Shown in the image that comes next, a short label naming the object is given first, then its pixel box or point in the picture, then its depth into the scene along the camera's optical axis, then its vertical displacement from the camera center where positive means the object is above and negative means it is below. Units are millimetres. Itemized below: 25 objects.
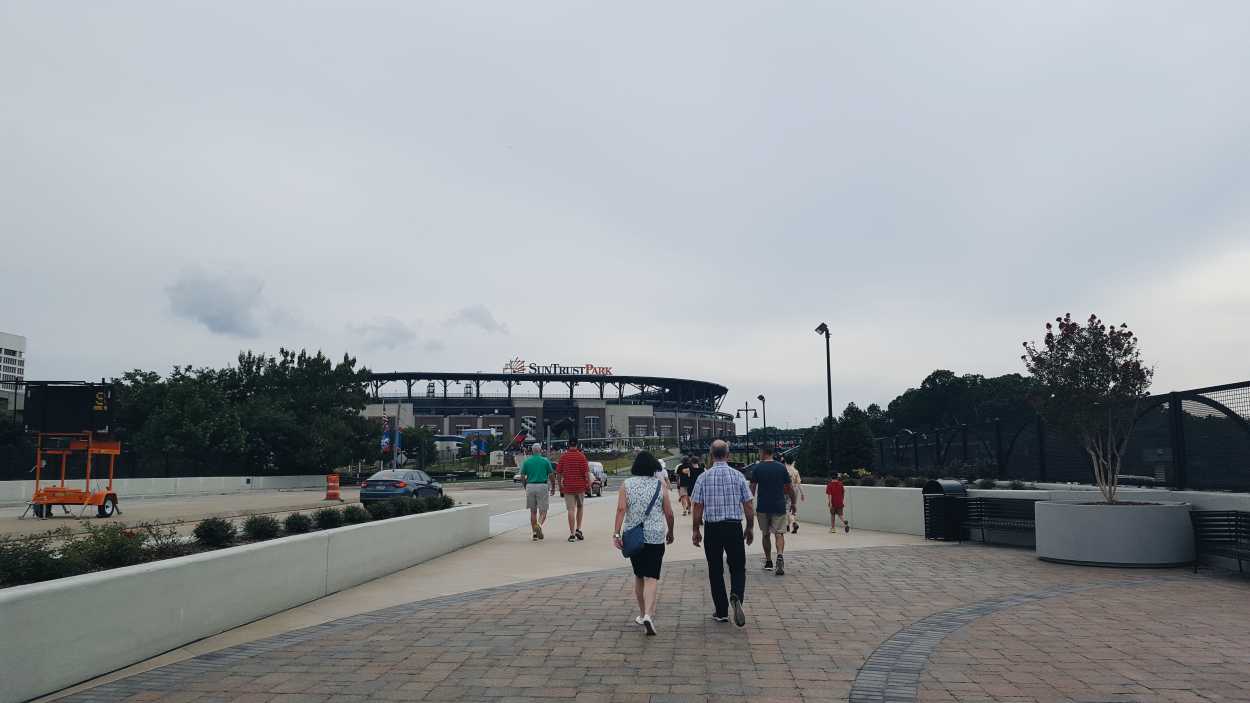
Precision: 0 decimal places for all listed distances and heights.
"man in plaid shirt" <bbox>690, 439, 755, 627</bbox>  7348 -688
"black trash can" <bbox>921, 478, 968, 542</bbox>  14484 -1119
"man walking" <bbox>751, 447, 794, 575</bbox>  10367 -605
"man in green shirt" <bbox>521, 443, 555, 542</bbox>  14375 -644
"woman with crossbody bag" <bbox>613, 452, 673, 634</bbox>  7000 -705
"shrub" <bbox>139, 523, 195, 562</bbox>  7195 -878
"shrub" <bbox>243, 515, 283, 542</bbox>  9148 -887
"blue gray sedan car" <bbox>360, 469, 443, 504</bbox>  24344 -1119
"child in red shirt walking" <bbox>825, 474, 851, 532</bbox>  16672 -1060
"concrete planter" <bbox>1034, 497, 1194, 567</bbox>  10812 -1178
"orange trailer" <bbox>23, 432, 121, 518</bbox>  19328 -941
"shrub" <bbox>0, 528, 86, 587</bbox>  5707 -811
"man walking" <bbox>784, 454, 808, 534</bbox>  15405 -653
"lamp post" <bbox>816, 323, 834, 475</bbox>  28309 +2632
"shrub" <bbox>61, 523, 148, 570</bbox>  6402 -791
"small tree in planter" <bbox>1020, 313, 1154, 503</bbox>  11859 +918
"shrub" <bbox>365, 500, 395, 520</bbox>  11484 -867
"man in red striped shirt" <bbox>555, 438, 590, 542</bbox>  14289 -461
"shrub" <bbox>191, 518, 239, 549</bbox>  8141 -831
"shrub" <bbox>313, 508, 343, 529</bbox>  10172 -867
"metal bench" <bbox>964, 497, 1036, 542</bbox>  13203 -1120
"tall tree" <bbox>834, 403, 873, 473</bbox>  34719 +141
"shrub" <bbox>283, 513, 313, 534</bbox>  9602 -881
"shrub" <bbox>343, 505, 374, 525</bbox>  10844 -884
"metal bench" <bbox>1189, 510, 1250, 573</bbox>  9895 -1092
